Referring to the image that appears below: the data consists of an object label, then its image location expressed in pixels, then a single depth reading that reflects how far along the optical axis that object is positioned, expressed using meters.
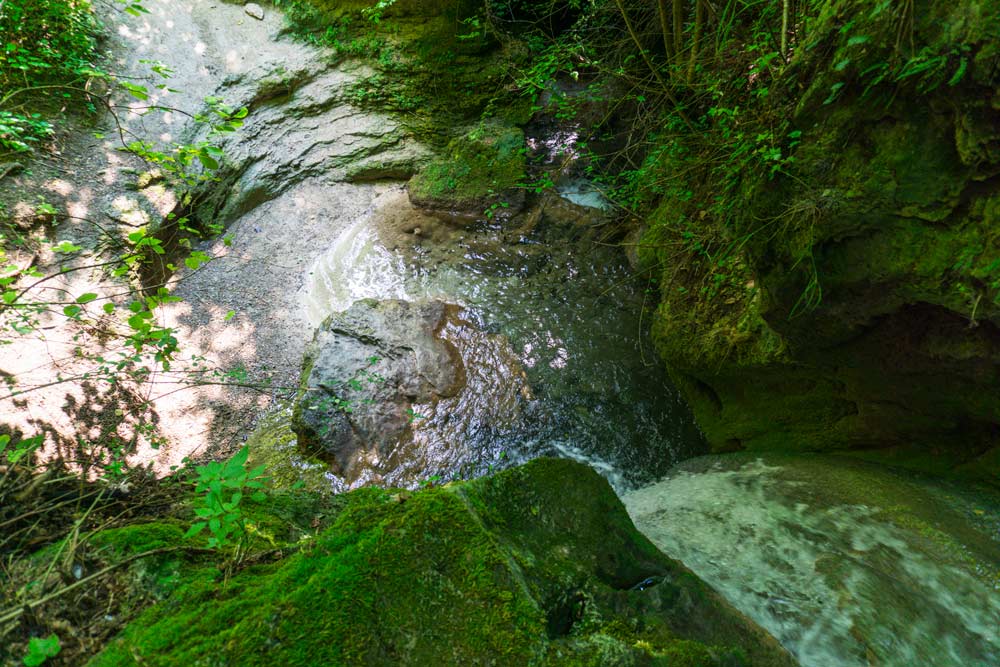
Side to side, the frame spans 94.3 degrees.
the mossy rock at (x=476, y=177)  6.55
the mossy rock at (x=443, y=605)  1.18
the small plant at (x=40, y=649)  1.12
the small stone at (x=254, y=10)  7.78
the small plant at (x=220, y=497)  1.41
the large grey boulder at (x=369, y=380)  4.47
